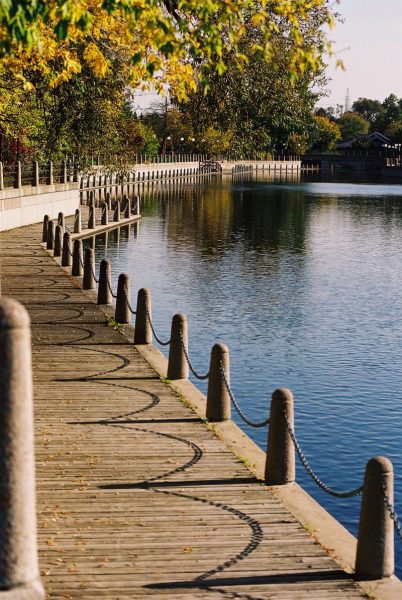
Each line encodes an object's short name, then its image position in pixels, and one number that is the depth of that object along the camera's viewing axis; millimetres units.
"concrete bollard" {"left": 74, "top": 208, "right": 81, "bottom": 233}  45406
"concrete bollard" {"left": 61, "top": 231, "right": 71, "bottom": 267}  32375
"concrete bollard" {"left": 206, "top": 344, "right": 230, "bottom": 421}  13328
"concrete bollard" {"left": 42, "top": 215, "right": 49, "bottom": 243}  39469
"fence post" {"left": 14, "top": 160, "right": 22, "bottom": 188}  44031
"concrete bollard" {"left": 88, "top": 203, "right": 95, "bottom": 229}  48594
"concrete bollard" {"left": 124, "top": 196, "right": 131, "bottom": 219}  58519
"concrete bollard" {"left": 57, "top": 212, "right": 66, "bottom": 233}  42309
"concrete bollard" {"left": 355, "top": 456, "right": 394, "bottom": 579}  8219
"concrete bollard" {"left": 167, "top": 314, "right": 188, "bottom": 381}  15547
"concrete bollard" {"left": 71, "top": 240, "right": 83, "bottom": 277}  29891
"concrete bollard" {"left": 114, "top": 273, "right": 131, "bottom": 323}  21125
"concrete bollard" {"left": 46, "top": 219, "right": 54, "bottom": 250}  37312
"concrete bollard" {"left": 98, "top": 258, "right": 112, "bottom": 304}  23903
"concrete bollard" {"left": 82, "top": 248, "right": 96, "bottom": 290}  26645
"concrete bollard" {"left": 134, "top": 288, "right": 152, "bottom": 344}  18734
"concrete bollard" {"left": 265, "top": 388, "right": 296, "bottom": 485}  10633
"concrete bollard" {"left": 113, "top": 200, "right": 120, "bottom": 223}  55125
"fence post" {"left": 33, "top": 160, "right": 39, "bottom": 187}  47750
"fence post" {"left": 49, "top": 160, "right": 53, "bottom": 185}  51038
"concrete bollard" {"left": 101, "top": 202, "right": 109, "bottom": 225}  51562
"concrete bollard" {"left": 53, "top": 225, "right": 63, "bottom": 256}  35281
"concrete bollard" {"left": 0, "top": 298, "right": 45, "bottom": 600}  4758
